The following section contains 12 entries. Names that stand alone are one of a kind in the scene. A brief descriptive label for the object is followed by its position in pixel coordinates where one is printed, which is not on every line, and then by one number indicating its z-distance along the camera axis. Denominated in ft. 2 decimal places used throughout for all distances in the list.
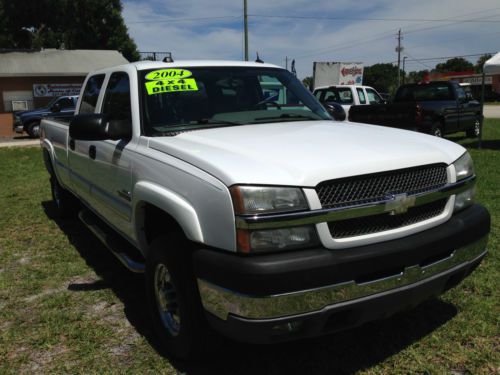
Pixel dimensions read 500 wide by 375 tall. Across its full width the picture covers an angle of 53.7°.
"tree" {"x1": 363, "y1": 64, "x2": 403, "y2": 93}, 329.72
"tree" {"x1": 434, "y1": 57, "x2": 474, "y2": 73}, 338.34
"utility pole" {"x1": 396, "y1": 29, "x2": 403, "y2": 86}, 200.22
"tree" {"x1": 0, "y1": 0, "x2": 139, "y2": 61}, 116.88
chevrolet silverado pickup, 7.33
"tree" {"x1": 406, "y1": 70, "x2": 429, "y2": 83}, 266.49
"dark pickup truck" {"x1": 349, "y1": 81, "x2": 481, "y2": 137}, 37.35
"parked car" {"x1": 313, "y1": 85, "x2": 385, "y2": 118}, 50.39
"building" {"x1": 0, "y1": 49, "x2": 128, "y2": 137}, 85.76
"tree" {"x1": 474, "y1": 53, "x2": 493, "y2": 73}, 237.86
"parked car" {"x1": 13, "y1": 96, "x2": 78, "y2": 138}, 68.03
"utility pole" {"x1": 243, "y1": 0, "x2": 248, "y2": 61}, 84.33
